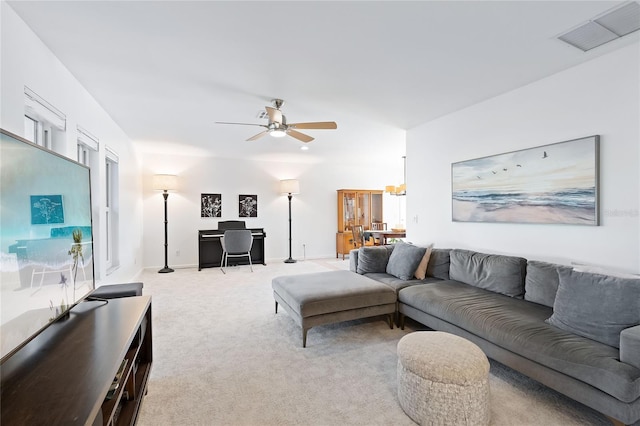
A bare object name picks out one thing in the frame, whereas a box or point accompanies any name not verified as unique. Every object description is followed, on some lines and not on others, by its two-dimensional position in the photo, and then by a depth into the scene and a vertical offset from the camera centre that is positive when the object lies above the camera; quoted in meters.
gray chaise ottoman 2.63 -0.82
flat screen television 1.06 -0.13
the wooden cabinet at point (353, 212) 7.42 -0.06
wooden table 6.17 -0.52
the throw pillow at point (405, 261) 3.31 -0.58
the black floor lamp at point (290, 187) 6.74 +0.51
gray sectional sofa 1.54 -0.76
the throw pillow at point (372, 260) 3.67 -0.62
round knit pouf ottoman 1.61 -0.96
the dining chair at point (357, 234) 6.93 -0.57
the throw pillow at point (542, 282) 2.32 -0.58
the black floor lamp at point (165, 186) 5.80 +0.46
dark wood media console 0.88 -0.58
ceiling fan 3.06 +0.91
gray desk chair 5.74 -0.61
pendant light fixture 6.23 +0.40
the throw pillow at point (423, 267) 3.33 -0.64
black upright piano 6.14 -0.78
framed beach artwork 2.45 +0.23
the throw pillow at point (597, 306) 1.72 -0.59
